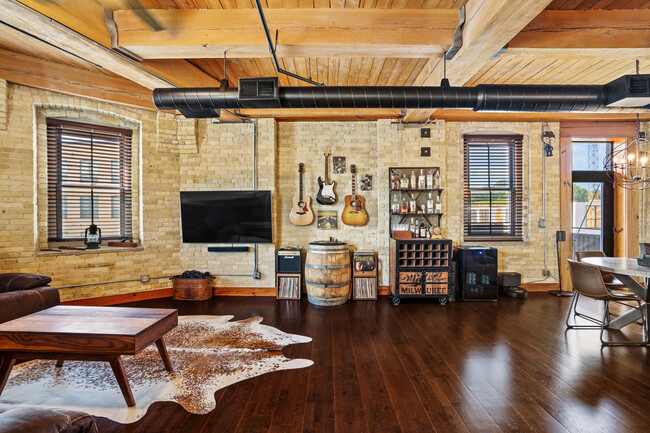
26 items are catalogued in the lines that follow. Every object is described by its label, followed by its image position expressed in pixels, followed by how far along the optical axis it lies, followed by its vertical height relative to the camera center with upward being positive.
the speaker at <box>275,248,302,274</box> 5.27 -0.76
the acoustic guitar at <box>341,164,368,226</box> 5.47 +0.12
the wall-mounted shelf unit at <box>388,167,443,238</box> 5.42 +0.37
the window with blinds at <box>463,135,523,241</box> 5.82 +0.62
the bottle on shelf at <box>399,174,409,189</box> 5.41 +0.64
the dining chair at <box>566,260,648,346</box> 3.43 -0.90
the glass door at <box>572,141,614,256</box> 6.01 +0.36
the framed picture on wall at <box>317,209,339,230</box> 5.62 -0.02
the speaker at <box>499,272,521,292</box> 5.50 -1.13
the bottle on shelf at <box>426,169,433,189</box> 5.43 +0.68
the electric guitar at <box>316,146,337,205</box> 5.57 +0.50
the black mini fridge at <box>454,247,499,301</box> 5.13 -0.97
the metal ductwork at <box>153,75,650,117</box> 3.40 +1.41
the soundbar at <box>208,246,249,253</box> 5.49 -0.55
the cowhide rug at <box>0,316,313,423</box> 2.31 -1.41
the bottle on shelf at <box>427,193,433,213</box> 5.48 +0.25
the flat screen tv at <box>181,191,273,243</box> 5.43 +0.04
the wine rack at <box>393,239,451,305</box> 4.99 -0.95
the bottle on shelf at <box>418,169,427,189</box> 5.43 +0.66
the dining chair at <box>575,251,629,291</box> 4.41 -0.60
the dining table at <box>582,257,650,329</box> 3.41 -0.77
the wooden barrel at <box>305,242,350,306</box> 4.79 -0.89
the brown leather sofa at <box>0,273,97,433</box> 1.08 -0.77
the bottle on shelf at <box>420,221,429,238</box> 5.34 -0.25
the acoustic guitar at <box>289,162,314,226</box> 5.53 +0.15
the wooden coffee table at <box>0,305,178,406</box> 2.17 -0.89
